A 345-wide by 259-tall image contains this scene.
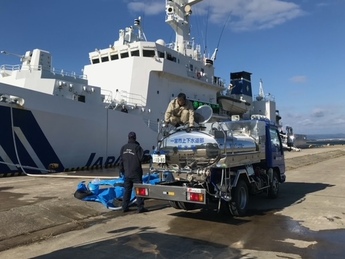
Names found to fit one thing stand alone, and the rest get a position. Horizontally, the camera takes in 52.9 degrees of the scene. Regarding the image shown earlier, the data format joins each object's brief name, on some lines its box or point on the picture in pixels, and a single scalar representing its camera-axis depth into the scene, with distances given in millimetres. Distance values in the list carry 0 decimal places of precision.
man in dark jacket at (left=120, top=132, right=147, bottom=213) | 7438
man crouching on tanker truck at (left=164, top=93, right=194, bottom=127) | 7531
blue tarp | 8016
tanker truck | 6496
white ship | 13102
